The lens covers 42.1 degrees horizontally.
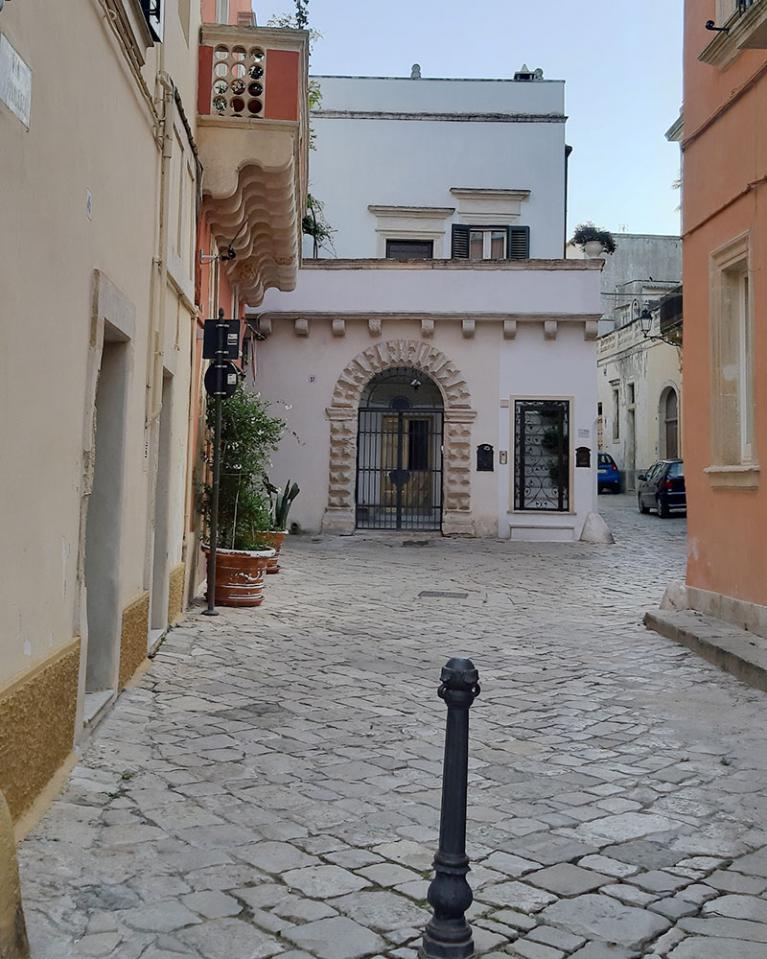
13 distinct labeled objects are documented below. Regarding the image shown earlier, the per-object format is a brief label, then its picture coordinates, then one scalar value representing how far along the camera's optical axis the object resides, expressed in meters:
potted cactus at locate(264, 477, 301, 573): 11.95
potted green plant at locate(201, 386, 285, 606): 10.20
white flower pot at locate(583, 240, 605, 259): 20.48
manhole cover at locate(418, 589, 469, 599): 11.73
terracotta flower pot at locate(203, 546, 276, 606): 10.13
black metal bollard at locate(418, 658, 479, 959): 2.89
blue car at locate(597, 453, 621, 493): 37.78
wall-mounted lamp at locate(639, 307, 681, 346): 27.83
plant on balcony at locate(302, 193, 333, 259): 21.17
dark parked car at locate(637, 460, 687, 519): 25.16
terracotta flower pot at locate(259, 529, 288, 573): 11.73
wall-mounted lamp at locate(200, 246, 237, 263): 10.08
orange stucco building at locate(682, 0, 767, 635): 8.01
